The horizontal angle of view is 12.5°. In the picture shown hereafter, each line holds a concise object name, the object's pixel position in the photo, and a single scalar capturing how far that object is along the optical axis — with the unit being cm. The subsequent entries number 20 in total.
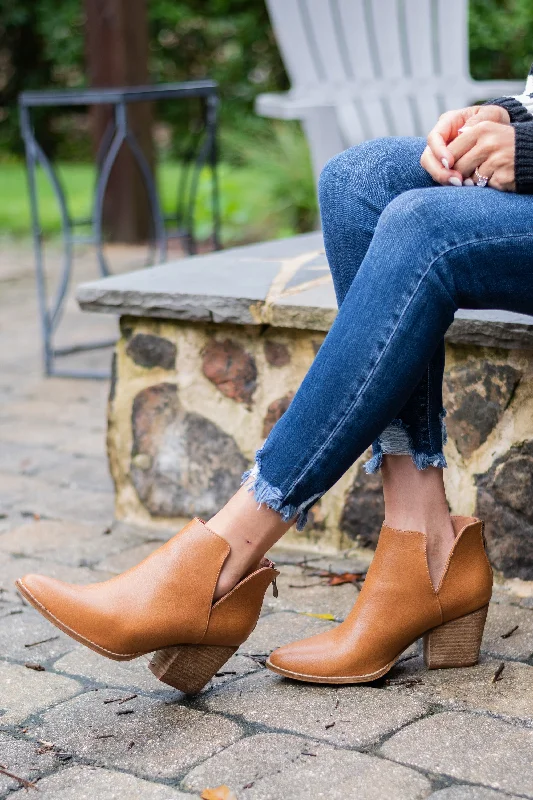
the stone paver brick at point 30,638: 293
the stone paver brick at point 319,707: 269
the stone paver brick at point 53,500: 349
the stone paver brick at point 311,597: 304
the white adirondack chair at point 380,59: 488
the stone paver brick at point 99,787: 258
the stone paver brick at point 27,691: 276
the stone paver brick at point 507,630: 289
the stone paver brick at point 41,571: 317
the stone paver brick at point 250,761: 260
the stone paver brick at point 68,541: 328
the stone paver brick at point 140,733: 264
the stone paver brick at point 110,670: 283
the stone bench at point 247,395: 306
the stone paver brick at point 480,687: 274
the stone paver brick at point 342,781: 257
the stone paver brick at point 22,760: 262
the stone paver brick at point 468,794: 256
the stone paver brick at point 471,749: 259
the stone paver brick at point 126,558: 322
